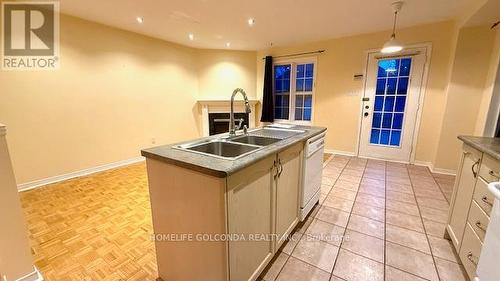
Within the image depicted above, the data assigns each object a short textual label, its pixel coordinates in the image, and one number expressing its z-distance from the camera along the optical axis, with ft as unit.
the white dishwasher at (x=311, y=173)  6.20
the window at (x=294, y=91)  15.33
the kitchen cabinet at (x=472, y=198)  4.11
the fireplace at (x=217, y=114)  16.44
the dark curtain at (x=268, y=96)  15.92
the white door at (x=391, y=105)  11.83
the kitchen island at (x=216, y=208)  3.34
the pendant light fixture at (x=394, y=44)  8.49
